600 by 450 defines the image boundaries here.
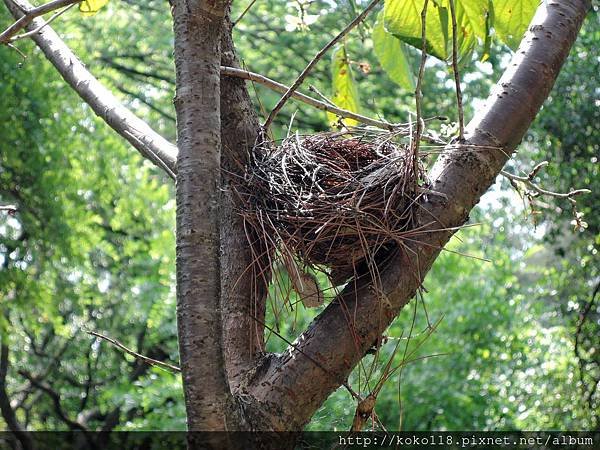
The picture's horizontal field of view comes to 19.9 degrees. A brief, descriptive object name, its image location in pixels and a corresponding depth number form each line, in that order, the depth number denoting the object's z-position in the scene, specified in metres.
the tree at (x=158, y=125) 1.43
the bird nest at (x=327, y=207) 1.41
